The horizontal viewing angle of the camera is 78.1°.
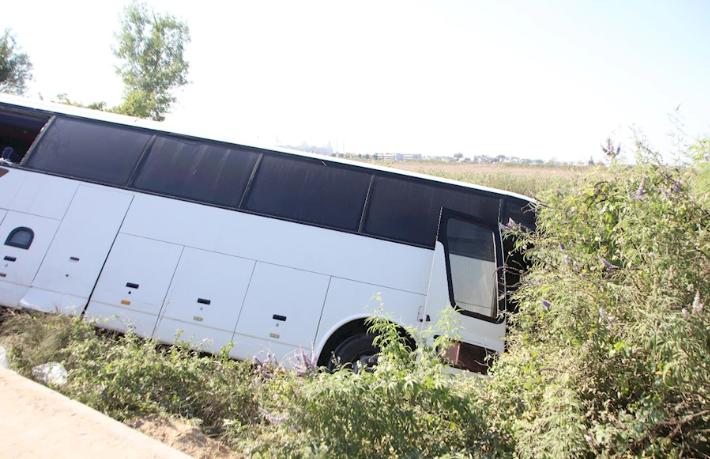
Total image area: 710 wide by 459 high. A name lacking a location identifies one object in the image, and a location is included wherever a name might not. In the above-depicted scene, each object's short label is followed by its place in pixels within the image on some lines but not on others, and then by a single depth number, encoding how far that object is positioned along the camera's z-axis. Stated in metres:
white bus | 5.61
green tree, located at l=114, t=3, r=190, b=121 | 31.14
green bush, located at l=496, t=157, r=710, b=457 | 2.28
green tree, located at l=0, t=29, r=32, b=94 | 39.53
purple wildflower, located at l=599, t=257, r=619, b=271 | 2.77
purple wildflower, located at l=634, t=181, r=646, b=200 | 2.74
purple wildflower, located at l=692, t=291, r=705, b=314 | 2.14
